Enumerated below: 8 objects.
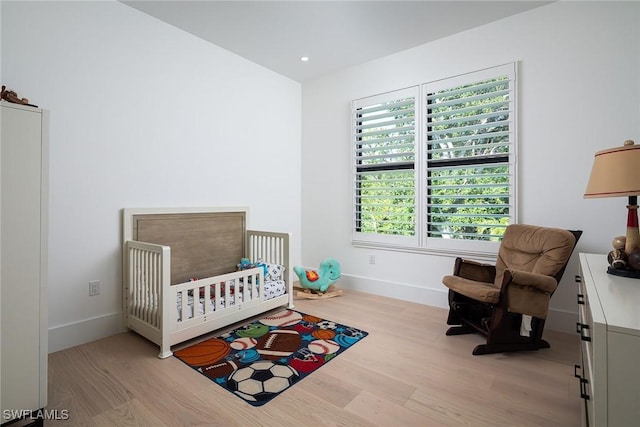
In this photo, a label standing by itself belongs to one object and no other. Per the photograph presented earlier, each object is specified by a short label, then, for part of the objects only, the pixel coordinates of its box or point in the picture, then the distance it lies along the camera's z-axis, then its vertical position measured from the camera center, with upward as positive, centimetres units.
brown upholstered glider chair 194 -51
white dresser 78 -40
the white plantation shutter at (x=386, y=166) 317 +53
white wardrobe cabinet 126 -20
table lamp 135 +15
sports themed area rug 171 -93
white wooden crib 210 -49
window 267 +49
